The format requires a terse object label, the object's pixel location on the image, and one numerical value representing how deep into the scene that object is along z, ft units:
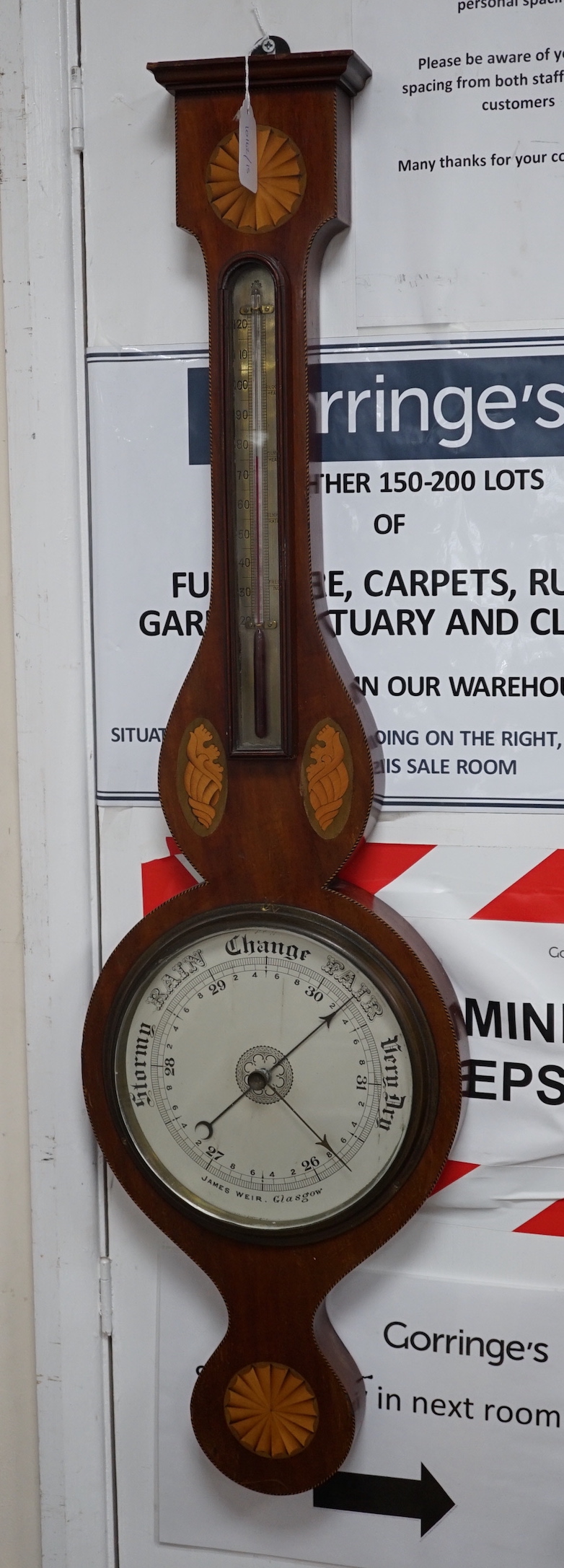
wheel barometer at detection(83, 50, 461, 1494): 4.13
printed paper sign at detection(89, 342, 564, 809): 4.29
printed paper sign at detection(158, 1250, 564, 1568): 4.59
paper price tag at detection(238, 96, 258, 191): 4.02
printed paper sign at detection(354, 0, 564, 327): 4.15
